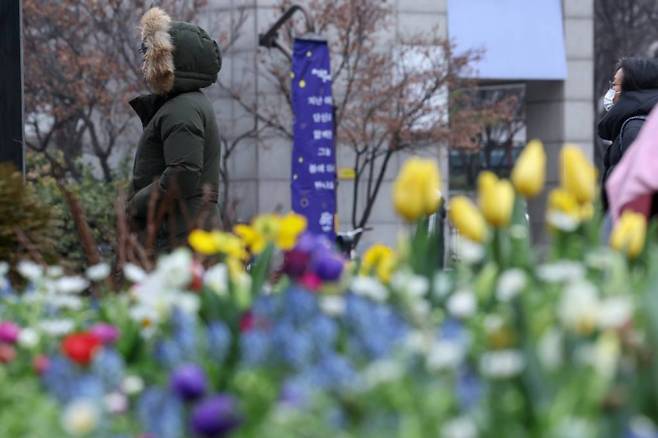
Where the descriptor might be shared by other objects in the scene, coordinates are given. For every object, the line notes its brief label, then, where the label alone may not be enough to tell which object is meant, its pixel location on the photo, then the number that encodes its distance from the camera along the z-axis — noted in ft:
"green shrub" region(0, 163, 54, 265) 24.40
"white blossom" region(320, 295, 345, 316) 14.64
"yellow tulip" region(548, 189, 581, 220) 18.07
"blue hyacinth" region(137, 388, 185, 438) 11.64
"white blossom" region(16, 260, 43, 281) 18.33
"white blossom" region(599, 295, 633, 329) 12.21
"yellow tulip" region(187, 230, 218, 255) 17.53
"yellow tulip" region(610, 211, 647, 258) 17.05
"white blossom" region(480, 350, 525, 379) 11.81
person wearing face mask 38.80
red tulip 13.44
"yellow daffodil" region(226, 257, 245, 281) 17.83
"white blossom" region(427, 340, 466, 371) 11.95
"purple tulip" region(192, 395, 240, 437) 10.93
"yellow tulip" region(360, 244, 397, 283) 18.75
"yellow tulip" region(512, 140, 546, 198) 16.56
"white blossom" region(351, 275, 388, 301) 15.24
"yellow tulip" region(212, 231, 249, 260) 17.90
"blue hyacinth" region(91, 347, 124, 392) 13.63
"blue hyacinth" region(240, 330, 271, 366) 13.54
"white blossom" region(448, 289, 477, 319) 13.48
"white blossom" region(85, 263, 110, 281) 17.37
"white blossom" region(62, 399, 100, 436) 11.23
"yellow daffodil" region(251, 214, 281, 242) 18.04
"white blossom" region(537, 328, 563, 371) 12.20
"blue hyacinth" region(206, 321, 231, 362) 14.26
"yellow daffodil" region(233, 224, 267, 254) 18.19
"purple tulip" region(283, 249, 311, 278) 17.68
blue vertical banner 81.78
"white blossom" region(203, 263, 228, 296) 17.34
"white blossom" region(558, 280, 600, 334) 12.44
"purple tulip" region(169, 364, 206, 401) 12.19
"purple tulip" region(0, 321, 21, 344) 16.46
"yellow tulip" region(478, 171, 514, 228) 15.35
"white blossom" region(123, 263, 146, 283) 17.25
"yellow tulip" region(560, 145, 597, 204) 17.71
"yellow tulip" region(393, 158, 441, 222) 15.51
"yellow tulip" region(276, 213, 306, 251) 17.92
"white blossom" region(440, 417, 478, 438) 10.82
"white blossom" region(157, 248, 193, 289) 16.30
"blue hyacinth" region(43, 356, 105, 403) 13.06
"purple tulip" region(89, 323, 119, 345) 15.17
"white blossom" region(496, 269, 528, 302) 13.93
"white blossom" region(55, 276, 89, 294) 17.81
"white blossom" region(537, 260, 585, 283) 14.80
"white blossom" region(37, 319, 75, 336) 16.99
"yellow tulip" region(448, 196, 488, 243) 16.22
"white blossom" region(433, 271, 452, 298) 16.02
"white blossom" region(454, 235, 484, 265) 15.86
